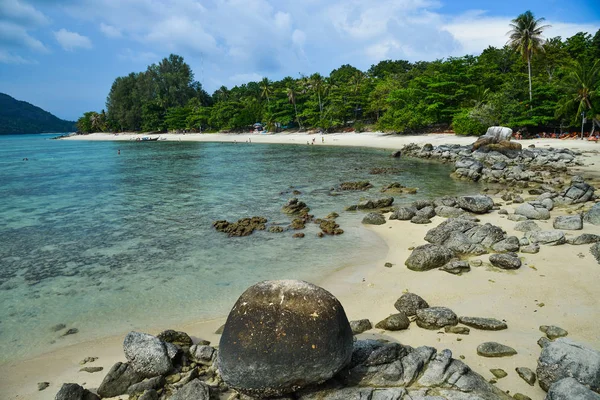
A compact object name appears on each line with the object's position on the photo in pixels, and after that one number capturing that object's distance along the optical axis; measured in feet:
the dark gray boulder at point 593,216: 48.82
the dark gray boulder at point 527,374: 21.30
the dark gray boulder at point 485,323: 27.37
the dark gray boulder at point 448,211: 61.41
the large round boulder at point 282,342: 18.56
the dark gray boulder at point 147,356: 24.26
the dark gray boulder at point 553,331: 26.00
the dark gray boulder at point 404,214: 60.95
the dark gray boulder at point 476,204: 61.31
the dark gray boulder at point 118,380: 23.20
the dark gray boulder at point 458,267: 38.11
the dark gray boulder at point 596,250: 37.91
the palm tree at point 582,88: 139.85
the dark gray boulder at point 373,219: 60.54
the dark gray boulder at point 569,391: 16.81
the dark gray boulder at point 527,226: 49.16
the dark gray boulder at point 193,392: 20.51
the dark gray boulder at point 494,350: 24.08
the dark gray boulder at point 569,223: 47.24
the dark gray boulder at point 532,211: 54.60
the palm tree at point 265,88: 329.91
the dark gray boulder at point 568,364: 19.20
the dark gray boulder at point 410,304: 30.96
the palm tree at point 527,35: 163.73
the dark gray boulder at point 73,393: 22.04
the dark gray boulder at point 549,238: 42.65
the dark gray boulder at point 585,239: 41.83
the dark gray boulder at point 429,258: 39.99
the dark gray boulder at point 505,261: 37.60
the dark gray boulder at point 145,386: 22.95
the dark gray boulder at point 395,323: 28.50
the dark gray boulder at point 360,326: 28.89
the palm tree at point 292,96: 287.48
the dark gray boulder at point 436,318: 28.30
